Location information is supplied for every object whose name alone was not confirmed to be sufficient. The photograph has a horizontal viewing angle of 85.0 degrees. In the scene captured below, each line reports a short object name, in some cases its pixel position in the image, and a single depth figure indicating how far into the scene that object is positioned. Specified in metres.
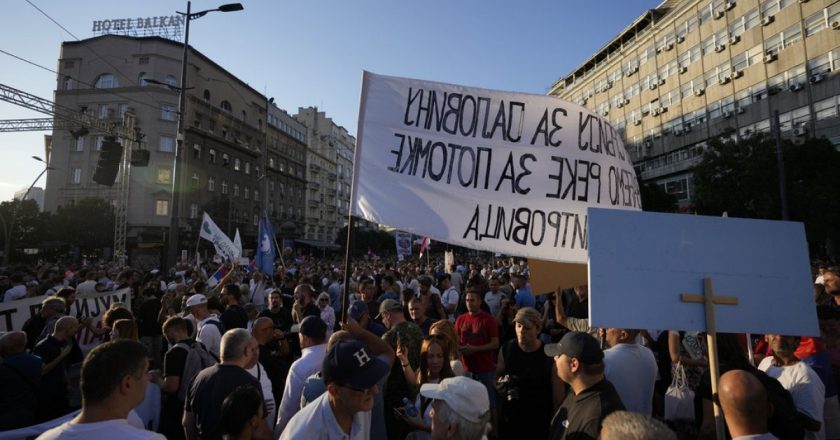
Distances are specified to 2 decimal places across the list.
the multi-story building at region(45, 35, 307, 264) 45.34
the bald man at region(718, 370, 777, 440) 2.24
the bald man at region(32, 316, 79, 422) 4.78
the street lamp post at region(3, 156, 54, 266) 29.00
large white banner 3.82
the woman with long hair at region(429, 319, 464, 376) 4.06
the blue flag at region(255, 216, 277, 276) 13.57
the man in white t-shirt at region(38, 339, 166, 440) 2.12
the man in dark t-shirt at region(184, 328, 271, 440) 3.42
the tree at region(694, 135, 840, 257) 20.27
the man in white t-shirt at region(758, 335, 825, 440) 3.06
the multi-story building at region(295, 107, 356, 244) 77.19
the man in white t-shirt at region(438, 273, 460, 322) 9.50
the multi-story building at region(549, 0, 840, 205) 28.54
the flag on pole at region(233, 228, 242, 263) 13.24
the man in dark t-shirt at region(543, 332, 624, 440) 2.74
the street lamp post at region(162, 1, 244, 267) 14.07
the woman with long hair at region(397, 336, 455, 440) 3.98
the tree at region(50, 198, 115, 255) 38.62
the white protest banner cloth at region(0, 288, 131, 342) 6.69
